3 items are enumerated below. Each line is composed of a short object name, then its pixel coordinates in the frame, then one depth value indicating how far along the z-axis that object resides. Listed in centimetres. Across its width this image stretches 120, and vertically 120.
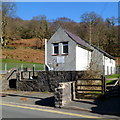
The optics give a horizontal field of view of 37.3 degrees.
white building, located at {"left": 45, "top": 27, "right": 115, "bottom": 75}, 2373
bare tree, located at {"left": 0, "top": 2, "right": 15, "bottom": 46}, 4103
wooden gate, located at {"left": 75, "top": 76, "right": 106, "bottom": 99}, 981
